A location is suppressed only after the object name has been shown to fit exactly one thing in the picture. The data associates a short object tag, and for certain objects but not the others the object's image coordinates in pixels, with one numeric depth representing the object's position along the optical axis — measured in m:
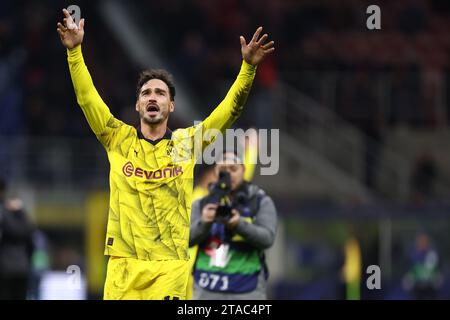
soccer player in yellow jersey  15.01
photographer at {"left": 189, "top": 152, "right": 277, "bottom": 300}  18.72
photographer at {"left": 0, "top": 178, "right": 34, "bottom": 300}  26.27
